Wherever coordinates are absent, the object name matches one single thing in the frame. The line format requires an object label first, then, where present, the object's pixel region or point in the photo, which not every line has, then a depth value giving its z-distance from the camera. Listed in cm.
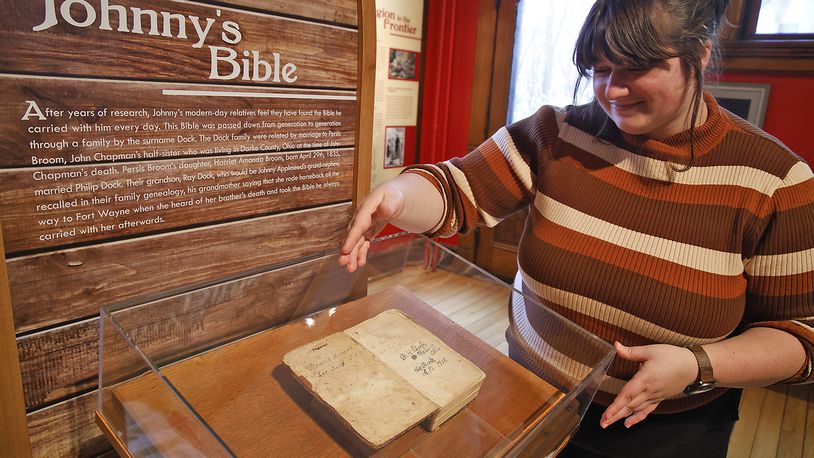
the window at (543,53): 349
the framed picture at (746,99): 280
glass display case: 74
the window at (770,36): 267
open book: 75
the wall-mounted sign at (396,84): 369
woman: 94
